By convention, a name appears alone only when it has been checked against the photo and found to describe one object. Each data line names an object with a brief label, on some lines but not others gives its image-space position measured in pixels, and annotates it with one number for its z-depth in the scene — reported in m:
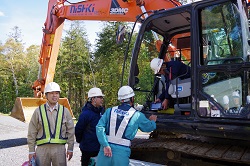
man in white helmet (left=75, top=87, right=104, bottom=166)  4.37
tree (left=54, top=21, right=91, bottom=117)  37.62
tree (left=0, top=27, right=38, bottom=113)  44.69
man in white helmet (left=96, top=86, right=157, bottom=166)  3.63
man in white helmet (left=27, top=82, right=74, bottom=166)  3.98
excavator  3.26
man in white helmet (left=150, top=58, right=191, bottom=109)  4.25
